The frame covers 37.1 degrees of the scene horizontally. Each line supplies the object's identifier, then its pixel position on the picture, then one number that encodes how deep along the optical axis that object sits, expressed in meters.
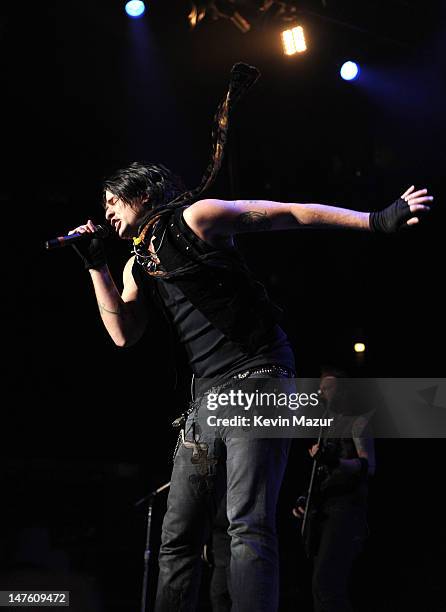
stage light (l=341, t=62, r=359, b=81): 5.94
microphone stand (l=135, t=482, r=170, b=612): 3.91
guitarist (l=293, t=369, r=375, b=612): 3.97
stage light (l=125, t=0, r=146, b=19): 5.23
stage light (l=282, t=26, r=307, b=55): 5.45
